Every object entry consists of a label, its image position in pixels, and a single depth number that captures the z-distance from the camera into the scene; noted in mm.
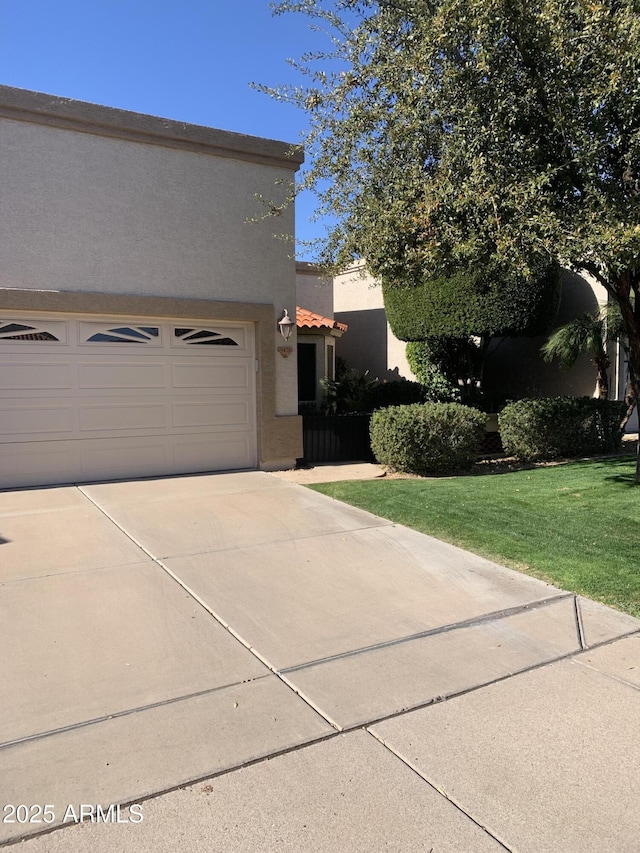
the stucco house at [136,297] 8508
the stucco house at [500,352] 14234
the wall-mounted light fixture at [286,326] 10188
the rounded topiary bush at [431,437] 9578
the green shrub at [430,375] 14266
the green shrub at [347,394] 13992
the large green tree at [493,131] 6152
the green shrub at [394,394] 13984
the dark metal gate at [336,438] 11141
